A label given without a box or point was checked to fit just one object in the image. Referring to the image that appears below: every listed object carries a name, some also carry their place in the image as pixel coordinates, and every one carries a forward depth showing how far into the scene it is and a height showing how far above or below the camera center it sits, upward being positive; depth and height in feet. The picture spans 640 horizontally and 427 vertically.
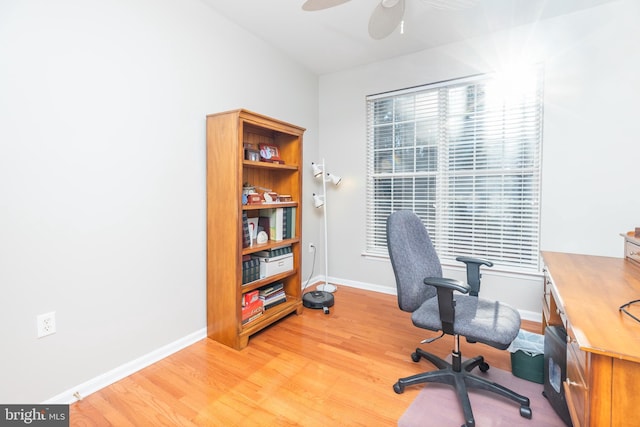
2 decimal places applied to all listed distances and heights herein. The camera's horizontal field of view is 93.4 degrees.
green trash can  5.90 -3.17
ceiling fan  5.87 +3.92
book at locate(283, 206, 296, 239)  9.14 -0.59
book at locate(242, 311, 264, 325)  7.54 -2.97
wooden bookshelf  7.12 -0.73
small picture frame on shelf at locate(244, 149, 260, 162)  8.28 +1.34
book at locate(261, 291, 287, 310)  8.62 -2.85
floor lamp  9.69 -2.50
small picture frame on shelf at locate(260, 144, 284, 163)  8.88 +1.48
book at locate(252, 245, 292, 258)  8.61 -1.45
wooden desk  2.83 -1.35
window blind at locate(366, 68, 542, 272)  8.77 +1.25
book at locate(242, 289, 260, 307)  7.79 -2.48
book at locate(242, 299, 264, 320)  7.63 -2.77
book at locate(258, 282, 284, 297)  8.65 -2.57
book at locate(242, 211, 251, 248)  7.68 -0.77
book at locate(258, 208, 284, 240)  8.90 -0.56
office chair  4.82 -1.96
